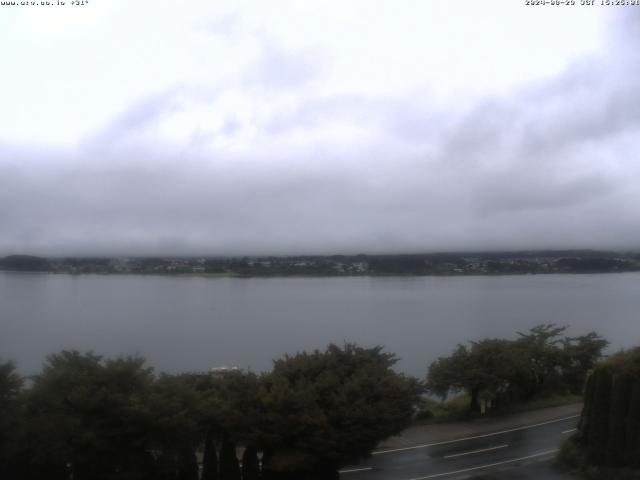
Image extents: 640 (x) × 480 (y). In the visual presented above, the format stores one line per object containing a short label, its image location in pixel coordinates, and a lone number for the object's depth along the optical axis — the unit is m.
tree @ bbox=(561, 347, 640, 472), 14.45
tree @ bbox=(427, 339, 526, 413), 25.28
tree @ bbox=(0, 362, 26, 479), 11.54
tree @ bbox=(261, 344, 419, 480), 14.19
